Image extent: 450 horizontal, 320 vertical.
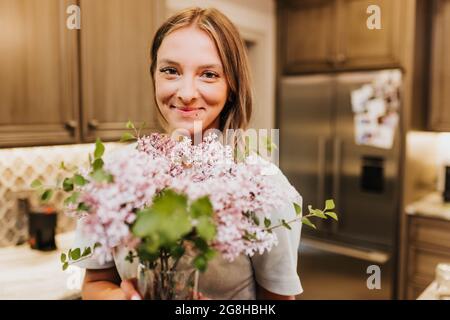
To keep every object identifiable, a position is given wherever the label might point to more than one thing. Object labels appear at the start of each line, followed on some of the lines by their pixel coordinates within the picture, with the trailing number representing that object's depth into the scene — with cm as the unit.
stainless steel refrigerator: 285
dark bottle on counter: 205
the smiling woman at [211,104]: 82
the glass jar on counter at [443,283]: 135
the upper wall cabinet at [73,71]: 174
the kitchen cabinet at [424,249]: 270
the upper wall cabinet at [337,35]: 281
